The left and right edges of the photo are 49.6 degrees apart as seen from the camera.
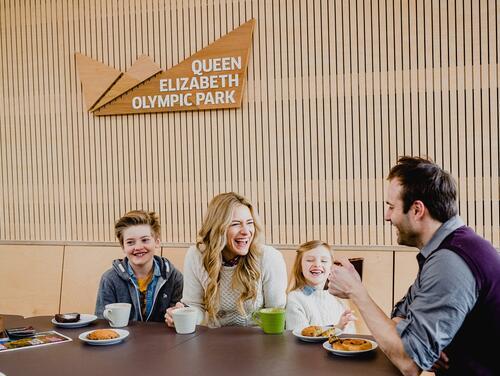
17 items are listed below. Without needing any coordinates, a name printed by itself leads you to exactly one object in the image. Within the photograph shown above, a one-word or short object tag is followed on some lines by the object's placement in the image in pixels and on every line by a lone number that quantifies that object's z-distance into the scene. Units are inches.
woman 124.1
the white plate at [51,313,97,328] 107.1
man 76.0
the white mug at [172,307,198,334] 99.4
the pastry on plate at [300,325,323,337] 93.0
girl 131.2
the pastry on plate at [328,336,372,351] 84.6
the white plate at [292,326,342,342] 91.4
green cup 97.5
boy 132.6
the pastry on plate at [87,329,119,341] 93.8
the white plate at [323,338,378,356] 82.8
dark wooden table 77.8
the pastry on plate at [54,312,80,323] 108.7
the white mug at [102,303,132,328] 104.7
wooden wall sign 174.1
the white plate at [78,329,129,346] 92.4
